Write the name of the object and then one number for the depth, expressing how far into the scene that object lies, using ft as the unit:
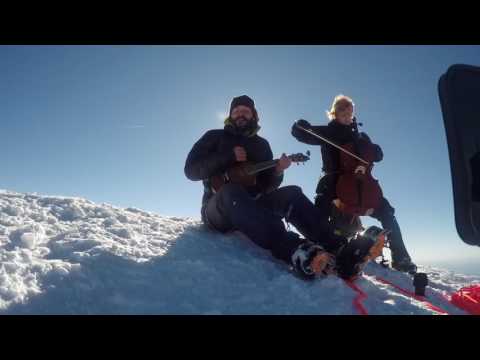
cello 15.56
